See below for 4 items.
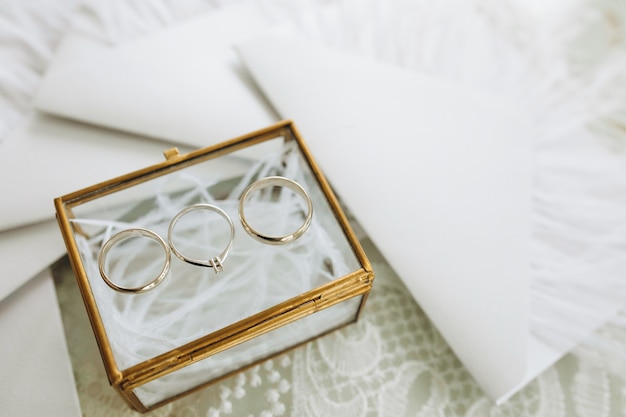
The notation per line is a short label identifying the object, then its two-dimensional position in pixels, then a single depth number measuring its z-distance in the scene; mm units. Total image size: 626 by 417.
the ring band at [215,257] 188
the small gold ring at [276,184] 191
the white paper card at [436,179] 211
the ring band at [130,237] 183
